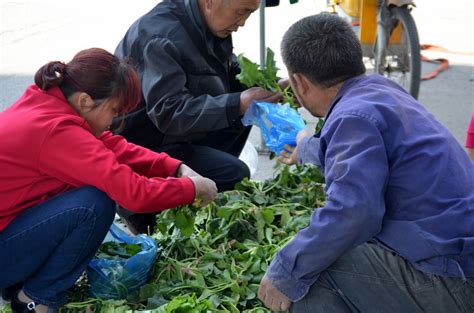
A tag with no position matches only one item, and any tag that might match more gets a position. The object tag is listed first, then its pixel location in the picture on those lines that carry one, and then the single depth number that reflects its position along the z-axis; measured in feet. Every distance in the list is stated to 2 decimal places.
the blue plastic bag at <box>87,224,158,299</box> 8.15
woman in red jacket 7.48
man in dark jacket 9.87
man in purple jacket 6.18
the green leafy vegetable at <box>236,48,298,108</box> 10.09
